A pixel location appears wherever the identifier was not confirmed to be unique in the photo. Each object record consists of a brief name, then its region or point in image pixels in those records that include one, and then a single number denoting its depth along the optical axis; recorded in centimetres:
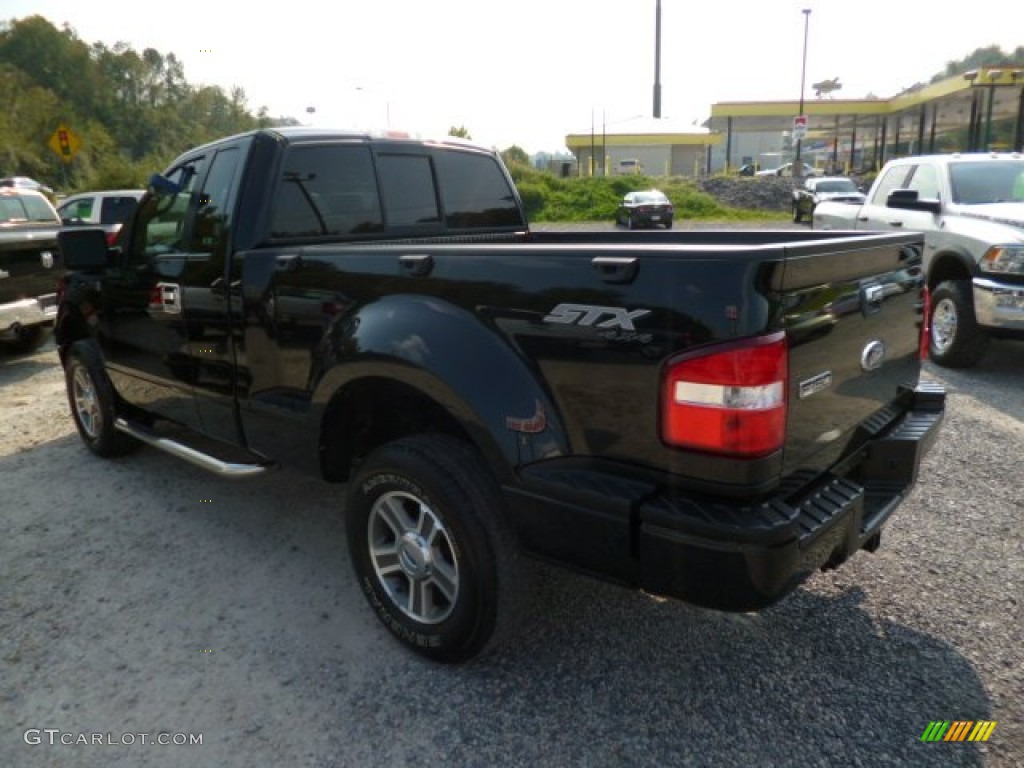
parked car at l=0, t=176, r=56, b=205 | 1985
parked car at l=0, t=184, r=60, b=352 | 733
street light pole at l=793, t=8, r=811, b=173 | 3726
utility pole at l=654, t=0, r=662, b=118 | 6147
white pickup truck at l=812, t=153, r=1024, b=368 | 621
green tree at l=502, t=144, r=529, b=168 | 4960
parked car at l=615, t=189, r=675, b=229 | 2519
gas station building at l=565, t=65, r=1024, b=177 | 3562
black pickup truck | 197
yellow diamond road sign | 2038
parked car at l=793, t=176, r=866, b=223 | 2458
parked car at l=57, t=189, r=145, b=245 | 1447
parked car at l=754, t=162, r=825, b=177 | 4279
